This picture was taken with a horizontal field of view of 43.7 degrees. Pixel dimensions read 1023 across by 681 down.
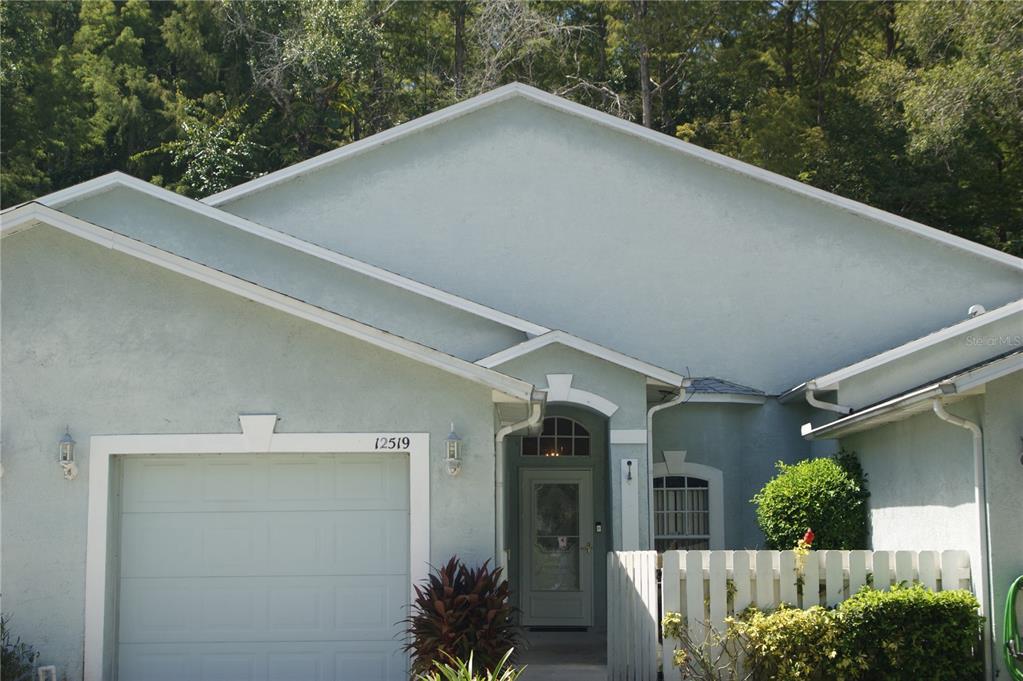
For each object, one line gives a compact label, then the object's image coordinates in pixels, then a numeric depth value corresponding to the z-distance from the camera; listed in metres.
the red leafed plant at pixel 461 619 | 11.64
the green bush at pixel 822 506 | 15.89
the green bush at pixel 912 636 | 11.42
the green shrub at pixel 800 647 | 11.40
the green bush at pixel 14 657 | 11.44
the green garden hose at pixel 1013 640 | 11.18
